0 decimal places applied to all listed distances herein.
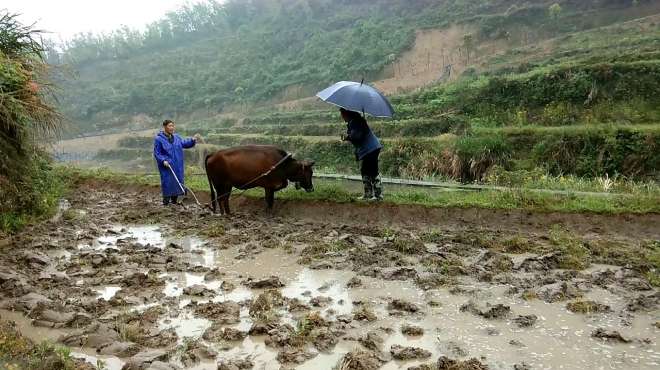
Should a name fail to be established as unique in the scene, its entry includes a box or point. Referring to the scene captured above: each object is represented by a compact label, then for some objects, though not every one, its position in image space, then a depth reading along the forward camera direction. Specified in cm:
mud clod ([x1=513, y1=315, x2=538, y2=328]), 448
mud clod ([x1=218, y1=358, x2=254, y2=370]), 389
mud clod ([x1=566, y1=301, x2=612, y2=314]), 468
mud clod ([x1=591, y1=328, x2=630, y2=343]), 412
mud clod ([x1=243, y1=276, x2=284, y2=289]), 572
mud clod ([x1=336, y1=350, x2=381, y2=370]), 383
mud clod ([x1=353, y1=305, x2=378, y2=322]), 474
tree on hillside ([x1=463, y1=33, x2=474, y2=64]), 3488
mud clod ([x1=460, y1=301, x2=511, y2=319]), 467
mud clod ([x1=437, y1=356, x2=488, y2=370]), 374
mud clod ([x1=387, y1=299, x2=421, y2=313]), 491
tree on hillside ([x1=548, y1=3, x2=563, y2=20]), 3544
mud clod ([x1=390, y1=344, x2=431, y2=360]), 402
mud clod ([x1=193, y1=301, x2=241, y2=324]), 482
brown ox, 916
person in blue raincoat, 977
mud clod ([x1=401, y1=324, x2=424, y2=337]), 442
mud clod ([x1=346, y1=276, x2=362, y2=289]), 566
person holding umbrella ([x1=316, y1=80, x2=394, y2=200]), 811
